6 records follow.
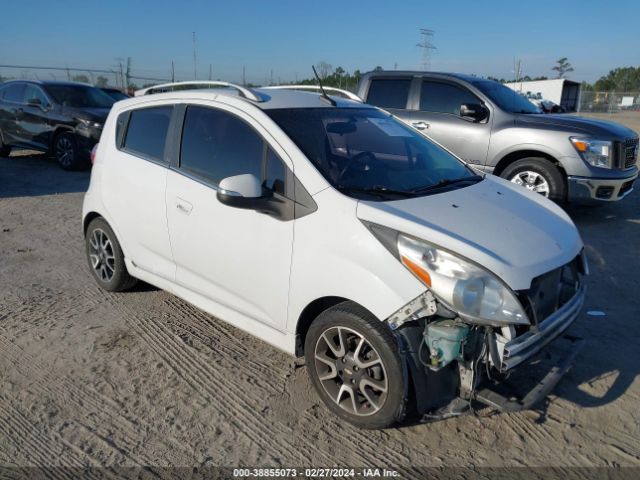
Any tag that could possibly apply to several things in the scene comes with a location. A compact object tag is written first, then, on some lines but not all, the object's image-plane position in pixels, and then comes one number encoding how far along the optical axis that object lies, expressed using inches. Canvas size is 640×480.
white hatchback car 102.0
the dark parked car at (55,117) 422.0
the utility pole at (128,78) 948.2
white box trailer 1262.3
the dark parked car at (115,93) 569.9
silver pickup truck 268.5
